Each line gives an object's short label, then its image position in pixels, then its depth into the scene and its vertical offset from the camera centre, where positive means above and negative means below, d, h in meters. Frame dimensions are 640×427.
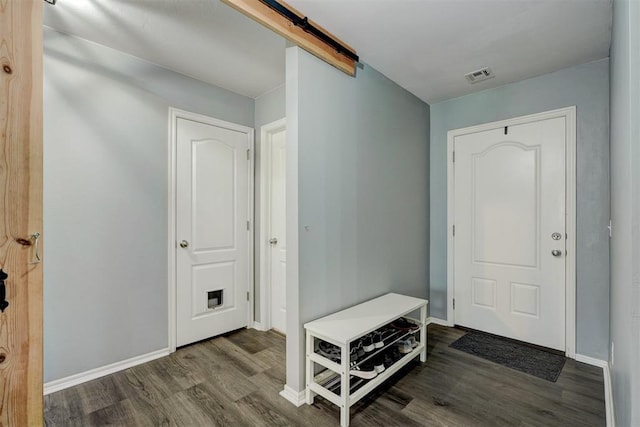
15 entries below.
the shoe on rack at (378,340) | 2.06 -0.91
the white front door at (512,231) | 2.61 -0.18
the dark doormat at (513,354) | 2.31 -1.23
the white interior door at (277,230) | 3.06 -0.18
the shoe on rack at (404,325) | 2.32 -0.91
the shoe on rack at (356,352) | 1.89 -0.93
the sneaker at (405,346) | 2.26 -1.04
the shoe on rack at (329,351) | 1.85 -0.91
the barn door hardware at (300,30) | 1.64 +1.16
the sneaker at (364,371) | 1.85 -1.02
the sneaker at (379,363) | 1.96 -1.03
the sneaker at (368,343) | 2.00 -0.91
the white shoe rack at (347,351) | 1.70 -0.92
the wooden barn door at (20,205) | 0.89 +0.02
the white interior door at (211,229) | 2.68 -0.17
